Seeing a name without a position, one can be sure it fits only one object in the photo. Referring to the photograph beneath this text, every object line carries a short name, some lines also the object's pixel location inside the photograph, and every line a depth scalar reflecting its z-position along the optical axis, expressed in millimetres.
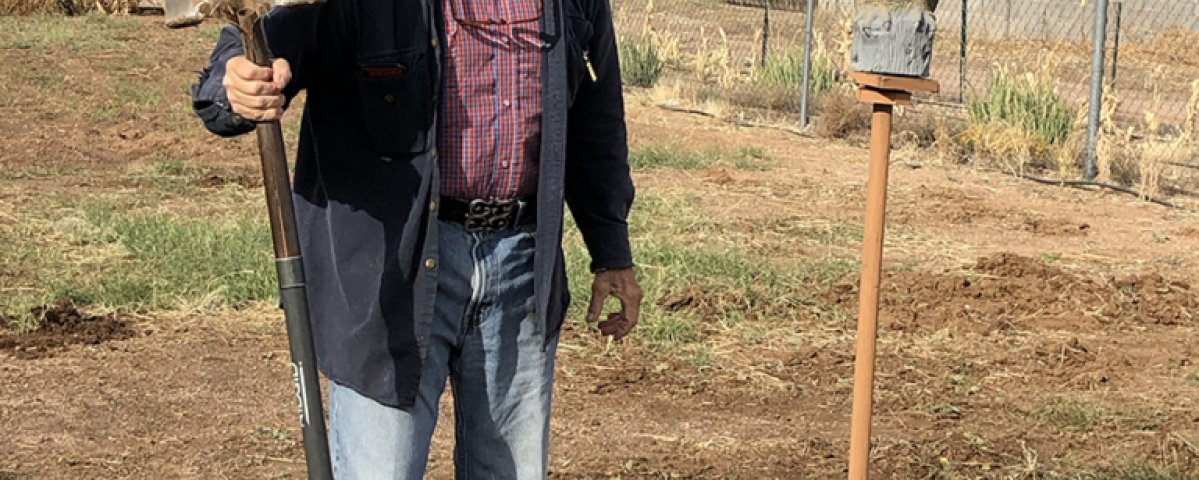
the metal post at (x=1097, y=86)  10281
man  2812
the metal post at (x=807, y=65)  12891
